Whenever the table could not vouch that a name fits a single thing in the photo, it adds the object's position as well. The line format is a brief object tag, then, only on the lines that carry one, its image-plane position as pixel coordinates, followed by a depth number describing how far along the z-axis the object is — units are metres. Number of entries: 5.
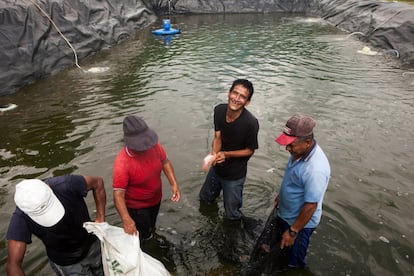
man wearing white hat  2.36
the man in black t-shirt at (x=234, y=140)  3.66
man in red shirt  3.12
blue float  18.98
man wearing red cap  3.00
